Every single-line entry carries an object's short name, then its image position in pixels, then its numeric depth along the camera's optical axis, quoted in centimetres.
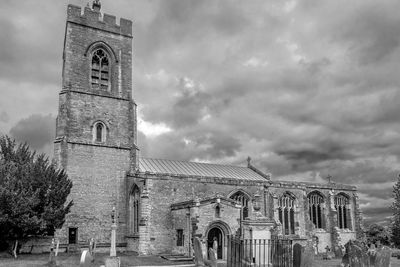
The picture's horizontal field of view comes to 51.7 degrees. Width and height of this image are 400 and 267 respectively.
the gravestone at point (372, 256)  1708
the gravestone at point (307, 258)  1565
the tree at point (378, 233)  3859
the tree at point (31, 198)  2459
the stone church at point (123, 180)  3041
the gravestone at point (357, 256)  1651
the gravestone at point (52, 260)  2216
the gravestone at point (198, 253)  1661
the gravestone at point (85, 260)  1777
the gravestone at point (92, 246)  2654
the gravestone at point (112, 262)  1995
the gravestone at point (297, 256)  1586
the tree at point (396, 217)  3450
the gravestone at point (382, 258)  1636
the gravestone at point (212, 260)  1623
